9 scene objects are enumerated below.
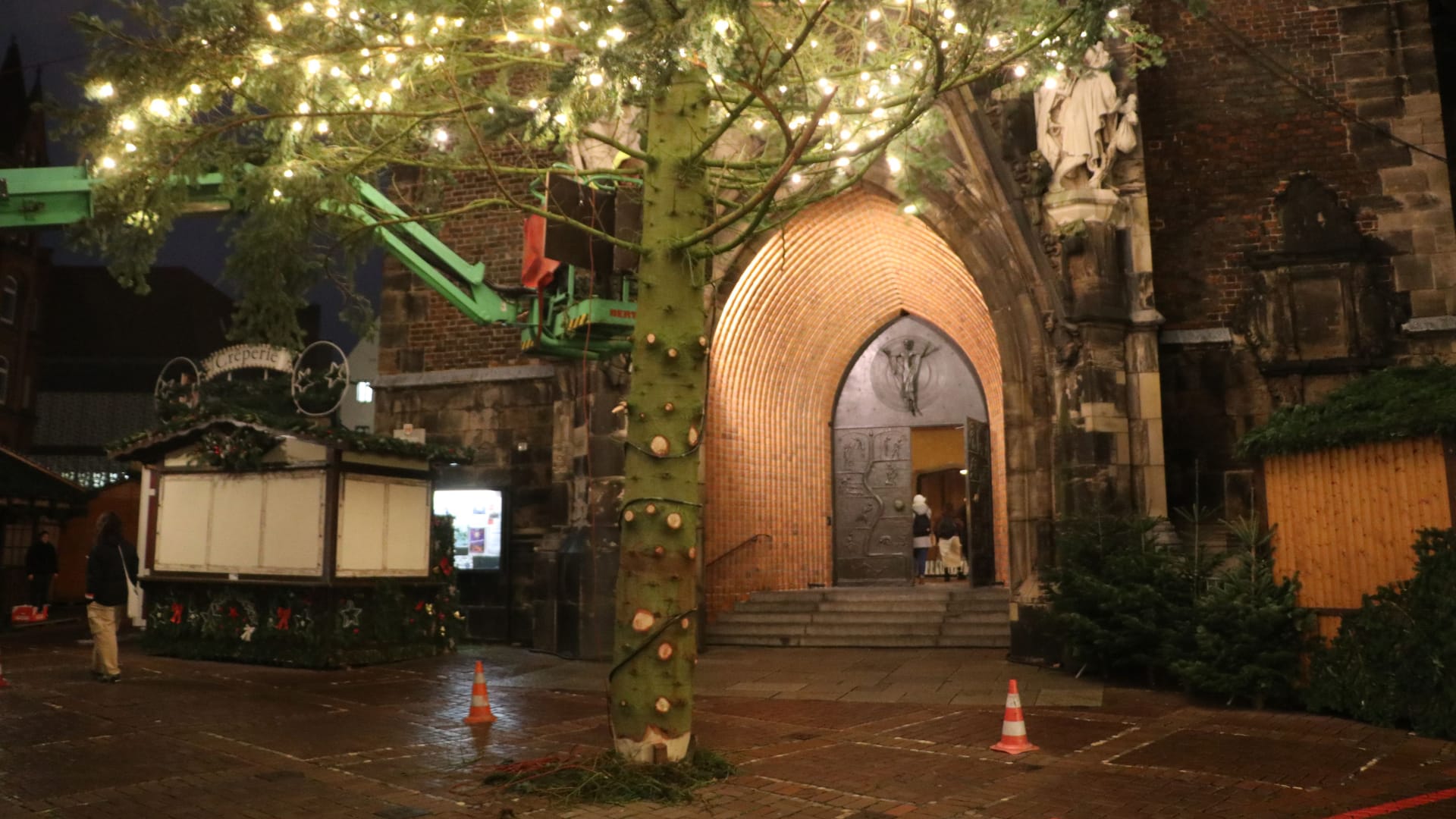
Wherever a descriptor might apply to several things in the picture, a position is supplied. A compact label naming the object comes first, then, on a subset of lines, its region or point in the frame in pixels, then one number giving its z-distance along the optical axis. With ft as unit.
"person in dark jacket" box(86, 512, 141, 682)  35.14
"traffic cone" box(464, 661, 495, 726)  29.45
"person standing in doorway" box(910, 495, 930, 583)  57.36
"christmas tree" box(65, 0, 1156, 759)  20.61
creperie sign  55.06
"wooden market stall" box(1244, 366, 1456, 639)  28.55
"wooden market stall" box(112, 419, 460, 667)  41.29
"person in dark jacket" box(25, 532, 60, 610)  60.75
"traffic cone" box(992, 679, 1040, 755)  24.94
